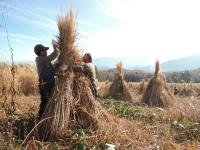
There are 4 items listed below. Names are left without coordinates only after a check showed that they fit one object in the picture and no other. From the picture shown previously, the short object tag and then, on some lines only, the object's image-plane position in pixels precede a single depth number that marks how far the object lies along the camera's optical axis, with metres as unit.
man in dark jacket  3.38
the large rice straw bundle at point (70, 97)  3.13
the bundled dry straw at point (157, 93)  6.26
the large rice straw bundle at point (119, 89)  6.83
